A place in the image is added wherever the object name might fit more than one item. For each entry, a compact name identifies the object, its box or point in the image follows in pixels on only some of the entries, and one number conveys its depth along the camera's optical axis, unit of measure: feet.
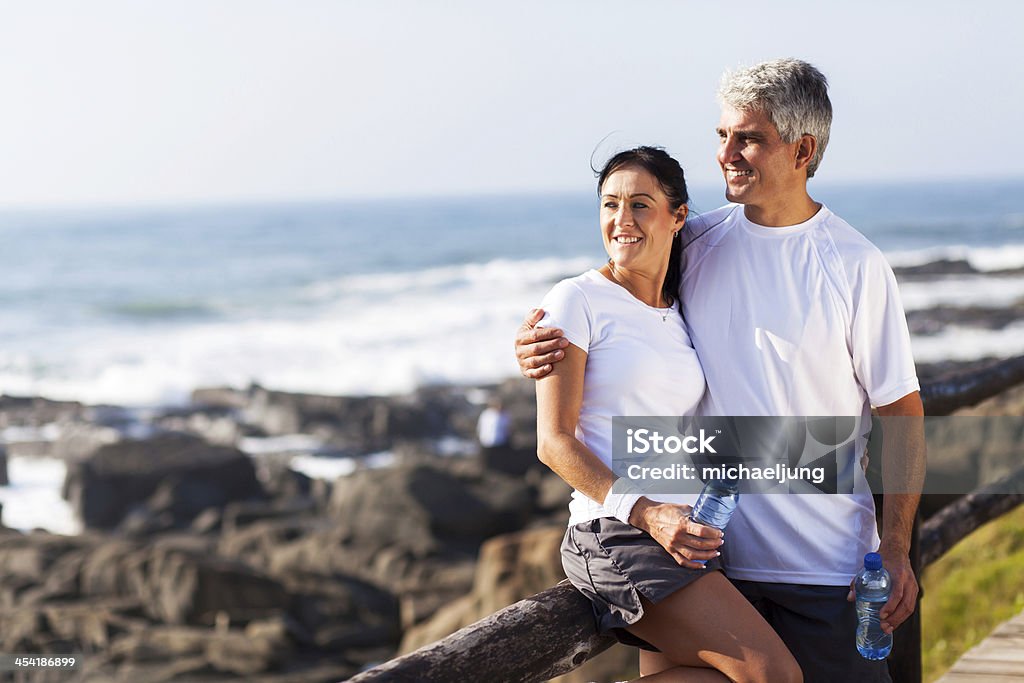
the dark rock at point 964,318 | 88.94
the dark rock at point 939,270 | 120.16
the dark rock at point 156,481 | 48.62
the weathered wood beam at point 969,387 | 11.38
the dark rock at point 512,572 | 23.71
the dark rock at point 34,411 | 70.08
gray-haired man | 8.12
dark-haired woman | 7.30
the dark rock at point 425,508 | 40.91
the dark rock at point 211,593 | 32.91
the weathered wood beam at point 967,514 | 12.57
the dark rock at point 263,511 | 45.29
